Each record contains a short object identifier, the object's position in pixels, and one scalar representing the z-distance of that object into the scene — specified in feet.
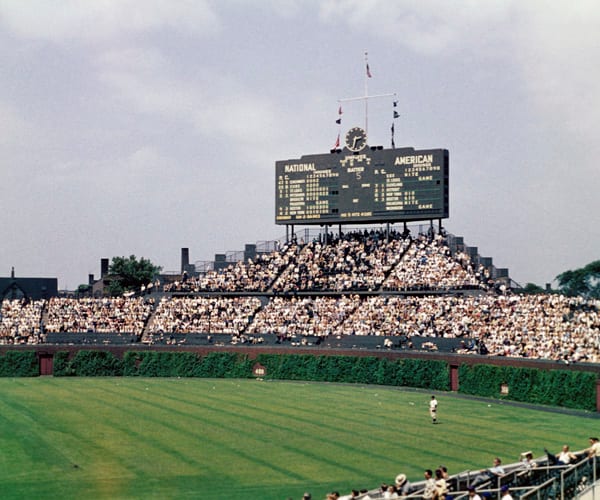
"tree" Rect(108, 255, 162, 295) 450.71
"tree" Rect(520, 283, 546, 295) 402.56
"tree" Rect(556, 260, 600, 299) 431.43
